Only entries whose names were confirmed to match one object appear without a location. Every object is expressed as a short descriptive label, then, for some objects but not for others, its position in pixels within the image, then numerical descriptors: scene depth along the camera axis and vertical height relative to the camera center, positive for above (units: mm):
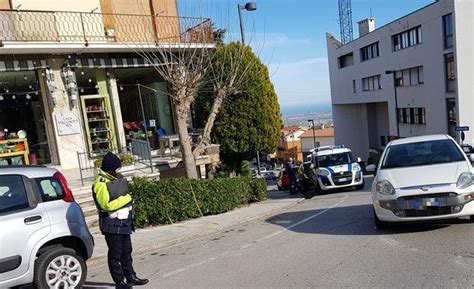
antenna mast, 59031 +8125
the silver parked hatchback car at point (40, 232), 5504 -1384
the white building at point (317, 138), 92688 -9830
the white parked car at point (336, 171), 17609 -3213
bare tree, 13602 +1212
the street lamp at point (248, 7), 17312 +3479
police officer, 5719 -1272
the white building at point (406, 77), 32062 +336
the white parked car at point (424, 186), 6961 -1677
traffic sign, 30250 -3588
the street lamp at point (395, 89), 40938 -664
